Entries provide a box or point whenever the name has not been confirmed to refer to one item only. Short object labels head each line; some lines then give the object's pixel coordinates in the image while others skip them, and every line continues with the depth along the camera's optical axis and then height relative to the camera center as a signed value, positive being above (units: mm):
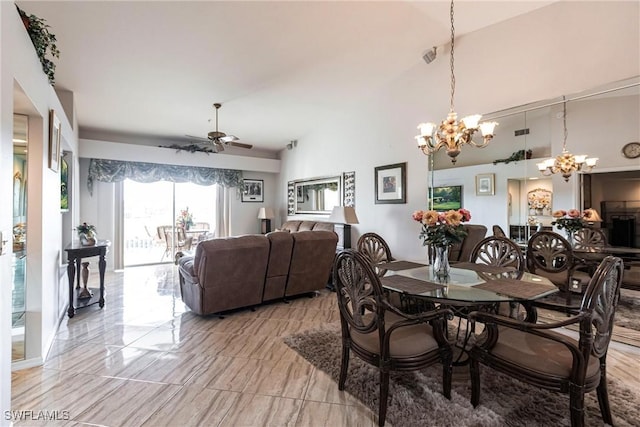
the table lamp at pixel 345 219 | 5289 -70
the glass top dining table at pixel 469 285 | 1845 -490
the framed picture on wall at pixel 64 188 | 3776 +372
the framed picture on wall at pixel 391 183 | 4668 +507
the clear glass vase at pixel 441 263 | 2342 -383
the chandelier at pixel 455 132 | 2912 +836
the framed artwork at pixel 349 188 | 5637 +506
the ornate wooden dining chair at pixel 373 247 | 3099 -335
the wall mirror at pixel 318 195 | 6098 +442
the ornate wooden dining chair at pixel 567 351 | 1523 -780
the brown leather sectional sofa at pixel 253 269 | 3250 -628
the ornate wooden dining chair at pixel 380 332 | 1770 -758
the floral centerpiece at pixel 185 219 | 7098 -67
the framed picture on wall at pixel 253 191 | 7844 +657
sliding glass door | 6598 -66
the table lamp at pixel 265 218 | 7652 -59
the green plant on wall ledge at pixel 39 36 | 2139 +1351
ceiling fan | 4496 +1197
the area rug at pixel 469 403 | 1811 -1217
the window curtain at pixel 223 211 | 7586 +124
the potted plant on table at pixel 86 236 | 3676 -231
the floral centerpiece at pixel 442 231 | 2246 -123
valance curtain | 5980 +947
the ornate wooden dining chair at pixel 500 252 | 2759 -368
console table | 3420 -485
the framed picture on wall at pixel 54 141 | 2734 +717
